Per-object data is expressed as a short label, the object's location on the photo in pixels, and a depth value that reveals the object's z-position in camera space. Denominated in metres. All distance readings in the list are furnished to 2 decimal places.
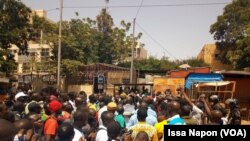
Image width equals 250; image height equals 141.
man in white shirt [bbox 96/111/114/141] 5.57
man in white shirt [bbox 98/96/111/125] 8.67
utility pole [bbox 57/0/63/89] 23.80
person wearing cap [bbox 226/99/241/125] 8.82
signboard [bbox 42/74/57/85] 34.34
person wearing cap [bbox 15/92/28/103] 8.94
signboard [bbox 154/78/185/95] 24.34
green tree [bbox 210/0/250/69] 37.78
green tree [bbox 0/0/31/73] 25.38
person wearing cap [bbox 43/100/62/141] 5.98
